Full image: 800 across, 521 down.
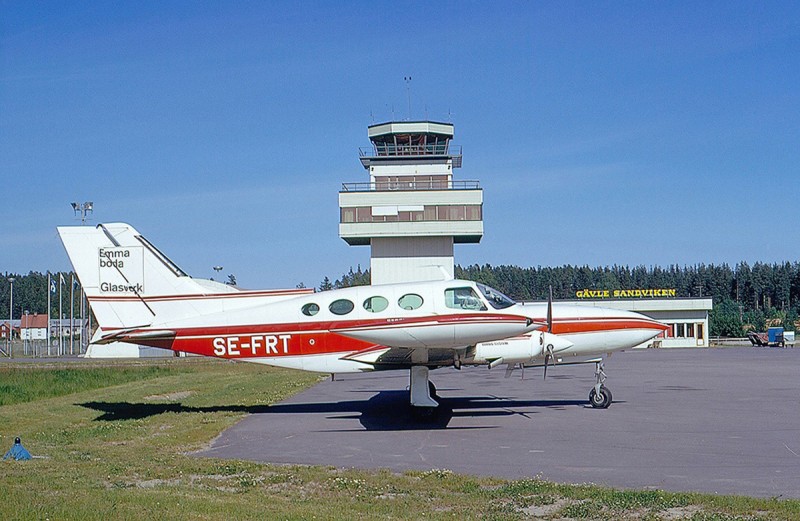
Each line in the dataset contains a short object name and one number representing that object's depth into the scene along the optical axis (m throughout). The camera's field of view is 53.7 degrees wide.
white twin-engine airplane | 17.56
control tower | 56.34
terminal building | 71.38
